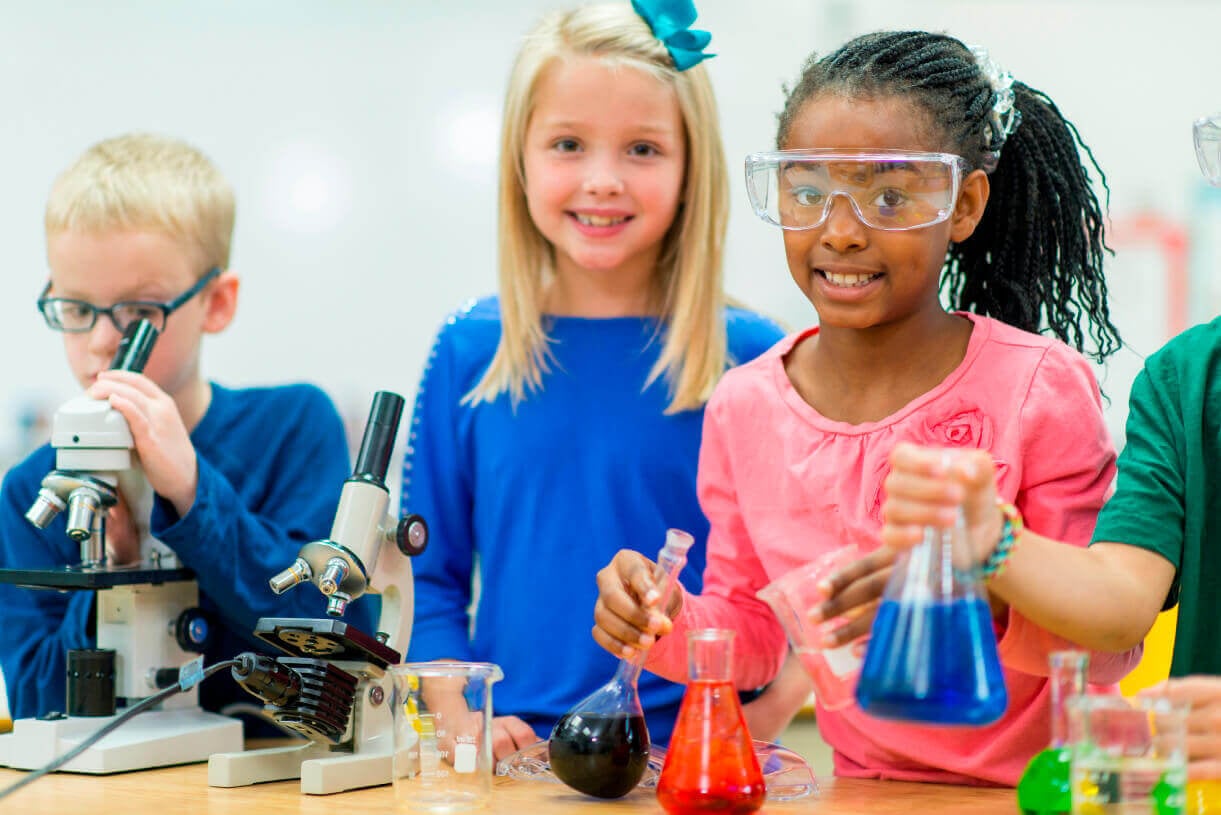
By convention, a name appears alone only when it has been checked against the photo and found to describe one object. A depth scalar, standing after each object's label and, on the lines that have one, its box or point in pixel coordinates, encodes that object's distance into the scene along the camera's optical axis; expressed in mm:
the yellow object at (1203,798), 1157
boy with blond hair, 1782
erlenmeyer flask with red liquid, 1256
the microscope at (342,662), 1469
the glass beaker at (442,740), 1394
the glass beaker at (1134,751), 1063
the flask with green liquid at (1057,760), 1111
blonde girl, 1949
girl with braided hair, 1478
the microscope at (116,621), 1642
